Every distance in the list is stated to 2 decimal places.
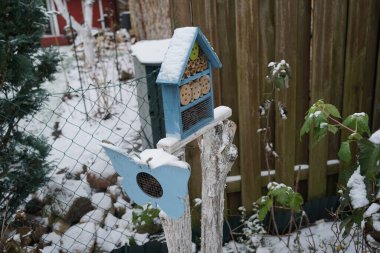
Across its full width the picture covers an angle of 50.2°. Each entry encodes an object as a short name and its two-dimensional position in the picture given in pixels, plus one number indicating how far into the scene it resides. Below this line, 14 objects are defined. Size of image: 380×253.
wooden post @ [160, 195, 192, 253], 1.63
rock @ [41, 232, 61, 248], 2.90
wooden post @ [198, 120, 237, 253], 1.76
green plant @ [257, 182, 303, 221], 2.20
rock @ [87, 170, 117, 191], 3.53
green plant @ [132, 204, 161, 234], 2.86
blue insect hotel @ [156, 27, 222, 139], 1.49
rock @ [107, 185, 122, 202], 3.42
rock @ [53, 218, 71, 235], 3.00
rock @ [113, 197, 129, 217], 3.30
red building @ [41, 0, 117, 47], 13.88
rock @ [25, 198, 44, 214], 3.21
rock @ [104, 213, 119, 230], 3.11
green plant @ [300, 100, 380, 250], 1.78
